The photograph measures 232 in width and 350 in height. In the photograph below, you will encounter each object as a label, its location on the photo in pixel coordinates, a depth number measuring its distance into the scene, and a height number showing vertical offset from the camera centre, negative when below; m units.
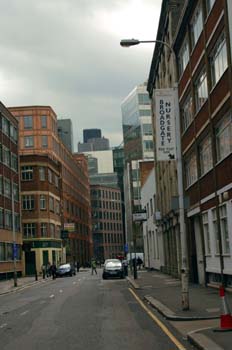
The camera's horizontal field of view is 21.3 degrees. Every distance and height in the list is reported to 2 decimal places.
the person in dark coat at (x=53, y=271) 61.50 -0.66
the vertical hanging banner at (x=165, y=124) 19.33 +4.28
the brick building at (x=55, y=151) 108.94 +20.74
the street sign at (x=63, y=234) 97.89 +4.78
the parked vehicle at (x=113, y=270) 50.38 -0.68
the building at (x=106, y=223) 172.88 +11.31
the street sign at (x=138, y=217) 48.53 +3.48
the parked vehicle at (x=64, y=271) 65.50 -0.69
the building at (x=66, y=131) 160.62 +34.70
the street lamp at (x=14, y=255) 47.53 +0.94
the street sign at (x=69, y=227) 93.62 +5.65
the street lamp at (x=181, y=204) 18.27 +1.64
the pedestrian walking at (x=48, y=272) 73.09 -0.81
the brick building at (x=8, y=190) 65.94 +8.69
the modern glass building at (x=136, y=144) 122.12 +23.61
